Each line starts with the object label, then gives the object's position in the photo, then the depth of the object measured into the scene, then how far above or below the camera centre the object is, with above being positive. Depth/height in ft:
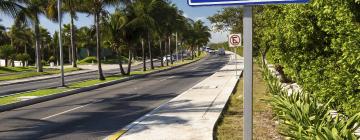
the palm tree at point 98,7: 107.45 +11.93
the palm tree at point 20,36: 276.21 +13.12
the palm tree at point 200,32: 406.21 +21.92
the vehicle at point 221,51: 396.16 +3.34
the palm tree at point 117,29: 132.98 +8.20
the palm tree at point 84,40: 320.87 +11.83
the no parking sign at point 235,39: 79.65 +2.72
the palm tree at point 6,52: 232.73 +2.58
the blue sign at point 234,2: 13.35 +1.64
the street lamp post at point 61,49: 87.36 +1.39
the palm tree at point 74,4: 102.70 +12.33
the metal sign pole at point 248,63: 13.71 -0.26
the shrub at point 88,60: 267.39 -2.43
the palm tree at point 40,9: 154.81 +17.06
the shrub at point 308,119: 19.65 -3.60
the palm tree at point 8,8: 59.82 +6.69
